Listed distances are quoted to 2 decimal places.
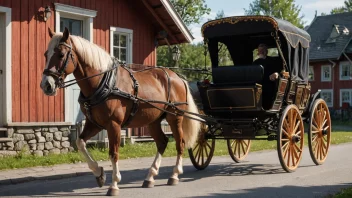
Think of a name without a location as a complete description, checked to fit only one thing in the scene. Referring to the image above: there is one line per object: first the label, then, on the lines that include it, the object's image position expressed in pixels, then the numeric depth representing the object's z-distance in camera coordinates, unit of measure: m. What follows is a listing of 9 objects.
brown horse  6.96
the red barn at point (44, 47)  11.75
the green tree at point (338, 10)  77.75
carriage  9.23
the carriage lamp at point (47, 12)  12.34
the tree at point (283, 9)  52.08
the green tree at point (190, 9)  39.50
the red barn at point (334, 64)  43.19
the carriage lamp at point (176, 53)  17.06
